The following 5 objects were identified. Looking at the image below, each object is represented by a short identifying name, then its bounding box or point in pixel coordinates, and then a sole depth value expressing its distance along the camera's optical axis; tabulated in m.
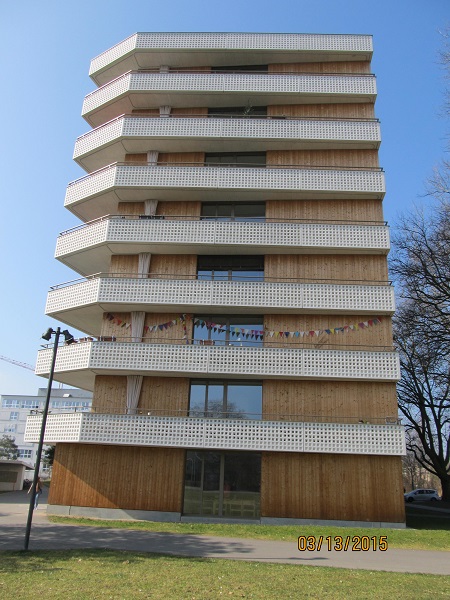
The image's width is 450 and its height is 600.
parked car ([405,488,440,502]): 47.84
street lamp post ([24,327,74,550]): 12.45
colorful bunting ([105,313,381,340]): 22.38
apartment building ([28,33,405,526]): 20.38
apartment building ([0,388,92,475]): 86.46
